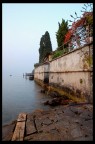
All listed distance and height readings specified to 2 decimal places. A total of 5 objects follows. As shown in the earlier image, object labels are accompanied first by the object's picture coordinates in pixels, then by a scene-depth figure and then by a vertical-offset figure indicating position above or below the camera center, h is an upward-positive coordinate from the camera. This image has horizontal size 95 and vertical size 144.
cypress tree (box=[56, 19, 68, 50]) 13.45 +5.62
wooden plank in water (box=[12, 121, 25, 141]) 2.55 -1.63
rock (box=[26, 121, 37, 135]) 2.79 -1.62
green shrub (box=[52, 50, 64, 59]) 9.89 +2.02
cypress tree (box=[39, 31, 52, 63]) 28.01 +8.53
